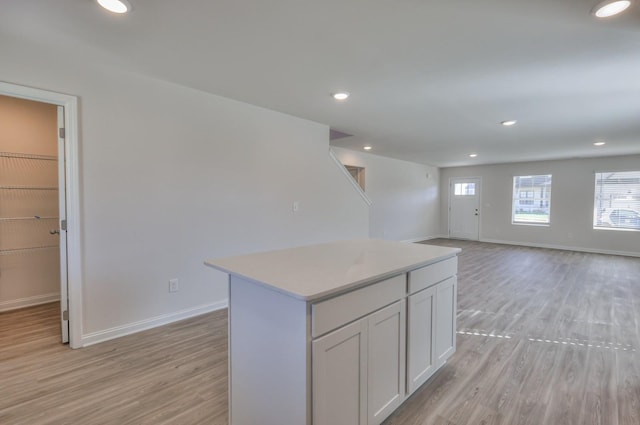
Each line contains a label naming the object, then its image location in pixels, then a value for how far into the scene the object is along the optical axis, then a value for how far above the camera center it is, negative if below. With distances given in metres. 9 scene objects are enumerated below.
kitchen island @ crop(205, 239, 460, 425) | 1.28 -0.63
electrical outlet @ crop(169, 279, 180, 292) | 2.98 -0.81
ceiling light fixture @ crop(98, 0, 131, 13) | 1.67 +1.08
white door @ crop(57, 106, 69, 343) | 2.42 +0.07
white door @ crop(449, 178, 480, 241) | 9.09 -0.12
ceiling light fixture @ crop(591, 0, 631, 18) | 1.57 +1.04
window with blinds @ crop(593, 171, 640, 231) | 6.88 +0.11
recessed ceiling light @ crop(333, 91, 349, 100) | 3.07 +1.09
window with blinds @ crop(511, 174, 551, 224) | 8.02 +0.13
